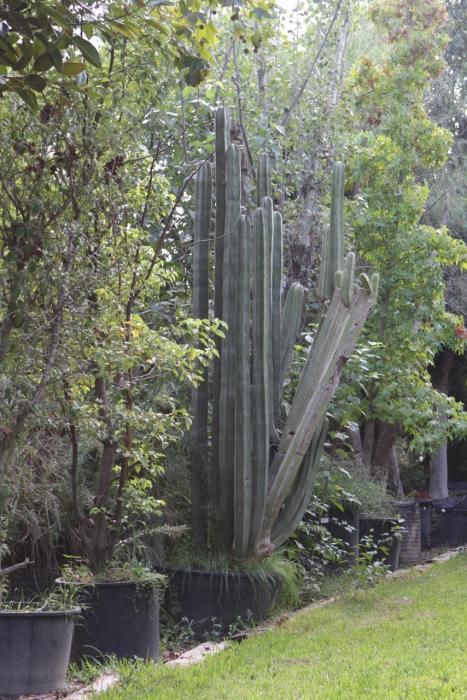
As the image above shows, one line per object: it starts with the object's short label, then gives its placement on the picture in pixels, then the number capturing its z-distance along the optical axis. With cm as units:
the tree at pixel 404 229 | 1037
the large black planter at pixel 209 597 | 662
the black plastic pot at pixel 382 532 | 1009
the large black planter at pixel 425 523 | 1305
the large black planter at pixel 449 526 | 1362
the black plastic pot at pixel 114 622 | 550
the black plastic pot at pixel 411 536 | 1134
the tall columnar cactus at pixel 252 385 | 698
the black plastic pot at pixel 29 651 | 461
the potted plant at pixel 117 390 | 484
